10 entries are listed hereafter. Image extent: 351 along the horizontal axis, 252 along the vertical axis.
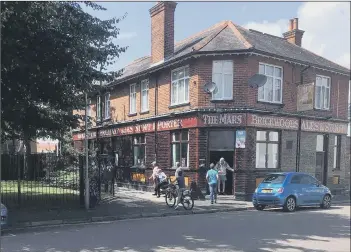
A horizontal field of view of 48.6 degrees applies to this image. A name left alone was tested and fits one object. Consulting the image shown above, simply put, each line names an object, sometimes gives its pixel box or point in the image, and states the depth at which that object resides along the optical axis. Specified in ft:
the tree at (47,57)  34.88
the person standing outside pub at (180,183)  48.70
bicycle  47.80
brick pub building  60.08
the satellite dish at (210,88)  59.36
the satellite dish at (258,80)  58.65
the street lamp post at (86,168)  45.32
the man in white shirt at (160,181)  58.50
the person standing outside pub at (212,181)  52.75
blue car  47.09
